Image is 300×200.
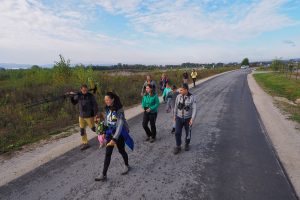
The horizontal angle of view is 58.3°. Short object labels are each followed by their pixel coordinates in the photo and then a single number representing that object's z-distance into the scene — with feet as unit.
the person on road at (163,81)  44.93
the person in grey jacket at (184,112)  22.30
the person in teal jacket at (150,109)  25.48
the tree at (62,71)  71.26
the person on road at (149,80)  32.92
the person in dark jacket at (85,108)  24.07
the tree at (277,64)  171.73
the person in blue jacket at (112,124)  17.13
